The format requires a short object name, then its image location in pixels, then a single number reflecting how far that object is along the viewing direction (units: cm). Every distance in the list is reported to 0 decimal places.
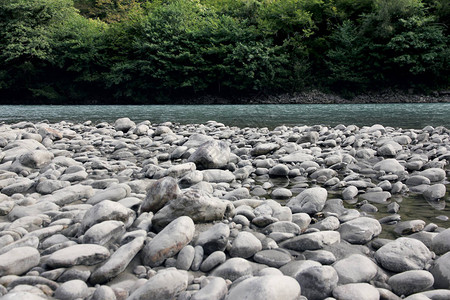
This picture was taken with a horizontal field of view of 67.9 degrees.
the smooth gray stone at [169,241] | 151
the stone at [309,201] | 213
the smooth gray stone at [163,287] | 123
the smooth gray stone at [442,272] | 134
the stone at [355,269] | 137
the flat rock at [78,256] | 143
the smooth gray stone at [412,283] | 132
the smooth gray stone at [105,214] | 176
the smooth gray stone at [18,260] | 136
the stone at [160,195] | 199
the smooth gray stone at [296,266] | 140
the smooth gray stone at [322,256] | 152
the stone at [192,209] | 184
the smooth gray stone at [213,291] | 120
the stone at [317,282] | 127
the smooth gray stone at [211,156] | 322
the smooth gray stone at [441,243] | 157
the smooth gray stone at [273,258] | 153
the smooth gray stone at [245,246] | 159
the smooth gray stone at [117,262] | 138
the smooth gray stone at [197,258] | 150
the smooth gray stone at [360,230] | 175
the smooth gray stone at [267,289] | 112
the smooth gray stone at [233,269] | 141
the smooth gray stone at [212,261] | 149
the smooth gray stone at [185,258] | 149
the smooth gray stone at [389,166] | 304
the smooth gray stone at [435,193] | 239
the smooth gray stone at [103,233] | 163
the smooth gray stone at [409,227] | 184
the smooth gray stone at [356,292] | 122
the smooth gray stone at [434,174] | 287
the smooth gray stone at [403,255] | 147
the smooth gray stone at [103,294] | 122
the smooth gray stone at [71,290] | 125
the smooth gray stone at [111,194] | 225
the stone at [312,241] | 165
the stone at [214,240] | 161
